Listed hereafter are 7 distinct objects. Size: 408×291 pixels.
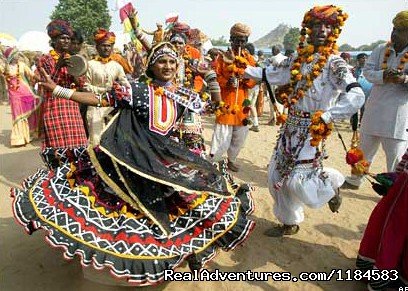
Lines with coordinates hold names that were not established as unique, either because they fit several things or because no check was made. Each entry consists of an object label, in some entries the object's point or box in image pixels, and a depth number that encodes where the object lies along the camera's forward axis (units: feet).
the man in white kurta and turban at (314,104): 11.55
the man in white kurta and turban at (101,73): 19.39
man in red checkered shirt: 15.39
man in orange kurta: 18.24
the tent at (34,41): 76.31
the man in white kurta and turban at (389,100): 15.42
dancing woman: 8.63
